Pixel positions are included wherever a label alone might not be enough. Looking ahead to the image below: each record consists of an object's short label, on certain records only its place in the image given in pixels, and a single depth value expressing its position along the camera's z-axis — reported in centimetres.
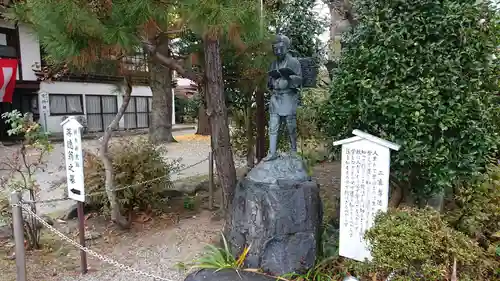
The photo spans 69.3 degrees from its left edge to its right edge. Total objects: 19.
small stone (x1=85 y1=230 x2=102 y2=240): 482
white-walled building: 1476
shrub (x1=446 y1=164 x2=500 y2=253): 339
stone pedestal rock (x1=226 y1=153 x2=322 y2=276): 338
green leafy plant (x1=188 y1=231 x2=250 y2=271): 342
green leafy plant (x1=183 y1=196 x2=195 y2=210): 612
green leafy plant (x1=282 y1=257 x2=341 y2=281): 330
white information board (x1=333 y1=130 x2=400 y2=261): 298
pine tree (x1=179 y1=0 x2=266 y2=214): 287
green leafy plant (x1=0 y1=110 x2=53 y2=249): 421
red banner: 1340
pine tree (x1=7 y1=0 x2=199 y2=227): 306
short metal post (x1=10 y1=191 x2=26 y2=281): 324
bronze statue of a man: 376
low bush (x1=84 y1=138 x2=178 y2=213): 504
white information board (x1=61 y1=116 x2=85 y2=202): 378
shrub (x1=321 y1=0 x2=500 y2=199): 307
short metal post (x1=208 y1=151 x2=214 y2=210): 602
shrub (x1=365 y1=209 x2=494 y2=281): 269
